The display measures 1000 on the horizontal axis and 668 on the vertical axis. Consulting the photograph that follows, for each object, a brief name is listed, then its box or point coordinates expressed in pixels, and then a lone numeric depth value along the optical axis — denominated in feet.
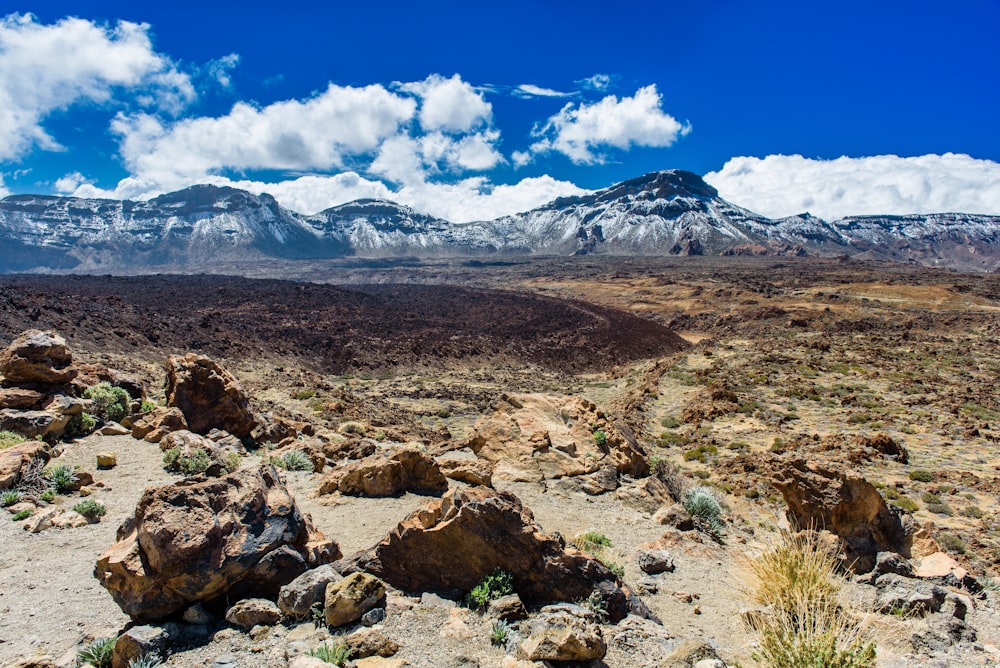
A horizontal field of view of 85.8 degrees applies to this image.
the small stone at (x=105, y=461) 28.40
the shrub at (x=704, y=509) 28.58
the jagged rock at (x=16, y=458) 23.27
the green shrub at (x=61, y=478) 24.80
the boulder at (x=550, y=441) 33.53
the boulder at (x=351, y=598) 14.44
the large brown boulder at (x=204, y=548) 14.08
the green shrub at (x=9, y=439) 26.61
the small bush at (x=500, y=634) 14.32
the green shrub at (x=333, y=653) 12.82
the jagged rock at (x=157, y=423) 32.60
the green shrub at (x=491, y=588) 15.89
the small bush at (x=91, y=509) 22.77
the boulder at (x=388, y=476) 27.04
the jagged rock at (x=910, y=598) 16.60
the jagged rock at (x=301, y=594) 14.64
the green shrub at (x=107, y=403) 34.09
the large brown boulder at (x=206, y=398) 37.93
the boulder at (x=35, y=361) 31.73
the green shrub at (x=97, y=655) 13.23
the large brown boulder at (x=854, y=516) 21.83
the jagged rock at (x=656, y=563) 21.38
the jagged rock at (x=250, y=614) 14.44
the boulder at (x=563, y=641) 12.94
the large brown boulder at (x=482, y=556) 16.33
